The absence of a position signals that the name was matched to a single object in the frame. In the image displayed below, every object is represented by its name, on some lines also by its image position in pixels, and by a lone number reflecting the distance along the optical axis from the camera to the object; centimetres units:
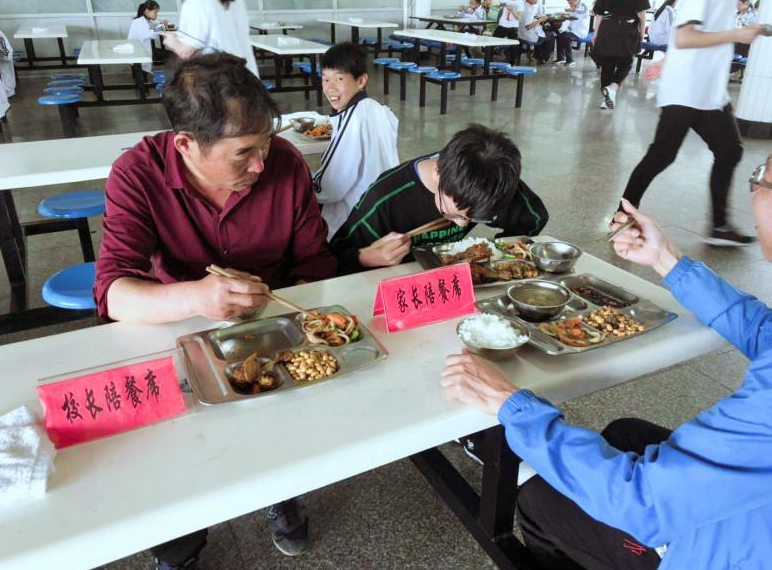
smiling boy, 237
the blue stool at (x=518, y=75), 710
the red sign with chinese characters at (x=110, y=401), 87
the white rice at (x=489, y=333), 110
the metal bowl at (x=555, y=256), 146
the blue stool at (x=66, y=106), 500
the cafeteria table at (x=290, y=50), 644
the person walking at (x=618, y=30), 639
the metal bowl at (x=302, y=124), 296
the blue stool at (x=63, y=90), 539
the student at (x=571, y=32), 1098
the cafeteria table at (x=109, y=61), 560
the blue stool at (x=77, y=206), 247
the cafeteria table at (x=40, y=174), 227
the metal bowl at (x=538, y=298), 124
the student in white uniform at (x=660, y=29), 1020
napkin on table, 77
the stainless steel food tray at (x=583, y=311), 112
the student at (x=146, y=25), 772
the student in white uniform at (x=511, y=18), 1041
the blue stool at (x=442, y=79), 673
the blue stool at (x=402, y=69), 729
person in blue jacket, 77
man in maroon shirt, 122
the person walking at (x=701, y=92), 286
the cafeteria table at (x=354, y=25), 865
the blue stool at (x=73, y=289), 182
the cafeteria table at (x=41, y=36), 753
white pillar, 527
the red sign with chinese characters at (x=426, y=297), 119
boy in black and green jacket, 142
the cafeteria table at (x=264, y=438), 76
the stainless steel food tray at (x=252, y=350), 99
